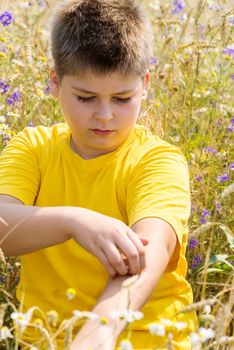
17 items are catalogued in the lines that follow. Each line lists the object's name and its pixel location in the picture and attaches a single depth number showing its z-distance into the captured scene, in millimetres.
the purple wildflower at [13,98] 4442
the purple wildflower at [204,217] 3669
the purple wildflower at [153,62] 5083
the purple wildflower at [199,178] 3913
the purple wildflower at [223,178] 3768
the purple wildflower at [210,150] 4076
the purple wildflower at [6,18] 4480
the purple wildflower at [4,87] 4392
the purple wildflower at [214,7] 5007
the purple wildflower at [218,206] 3640
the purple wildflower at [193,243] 3662
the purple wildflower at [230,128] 4365
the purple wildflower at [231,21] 4551
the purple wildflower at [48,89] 4690
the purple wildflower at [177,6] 5865
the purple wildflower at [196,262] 3661
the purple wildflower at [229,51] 4650
